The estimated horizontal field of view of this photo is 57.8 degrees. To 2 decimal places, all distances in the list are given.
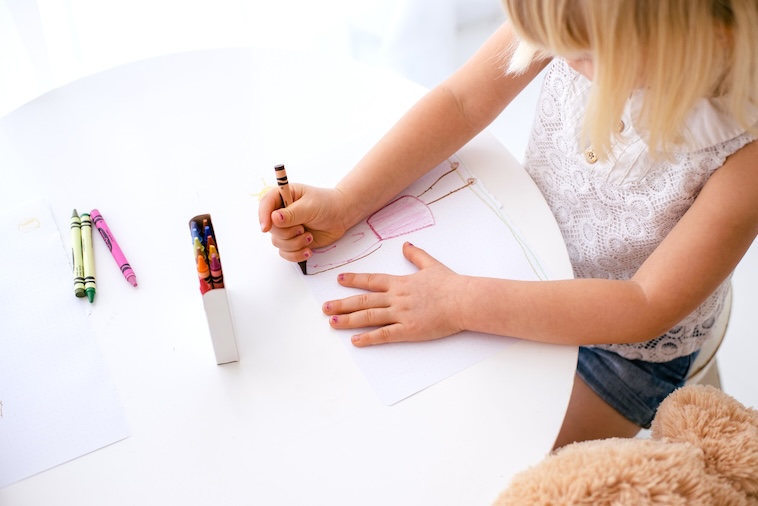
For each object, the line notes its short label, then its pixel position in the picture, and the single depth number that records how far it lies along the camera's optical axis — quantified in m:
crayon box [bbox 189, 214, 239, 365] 0.58
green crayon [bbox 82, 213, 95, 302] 0.65
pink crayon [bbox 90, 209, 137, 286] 0.66
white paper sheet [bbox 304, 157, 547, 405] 0.61
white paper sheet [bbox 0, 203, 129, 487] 0.57
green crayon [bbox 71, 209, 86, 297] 0.65
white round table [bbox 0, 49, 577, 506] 0.55
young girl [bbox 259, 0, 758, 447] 0.53
